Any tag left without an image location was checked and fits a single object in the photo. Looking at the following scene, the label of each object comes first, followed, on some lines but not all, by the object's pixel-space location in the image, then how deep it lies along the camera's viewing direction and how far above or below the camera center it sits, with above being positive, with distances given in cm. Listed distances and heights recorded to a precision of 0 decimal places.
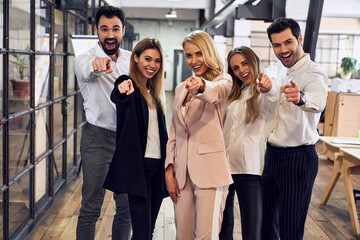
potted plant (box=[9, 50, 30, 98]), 311 -17
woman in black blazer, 223 -39
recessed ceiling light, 1507 +161
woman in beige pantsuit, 219 -43
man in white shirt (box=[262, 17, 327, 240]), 230 -35
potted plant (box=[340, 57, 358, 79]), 782 +7
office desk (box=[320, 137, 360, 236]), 392 -90
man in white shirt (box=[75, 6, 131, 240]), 257 -35
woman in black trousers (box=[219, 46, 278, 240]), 239 -38
